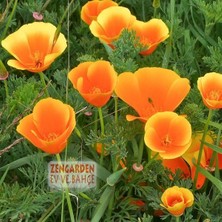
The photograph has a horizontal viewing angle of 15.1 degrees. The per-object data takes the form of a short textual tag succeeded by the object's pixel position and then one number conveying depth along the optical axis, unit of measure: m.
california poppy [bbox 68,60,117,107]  0.80
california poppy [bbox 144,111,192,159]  0.75
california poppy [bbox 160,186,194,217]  0.75
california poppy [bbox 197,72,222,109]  0.78
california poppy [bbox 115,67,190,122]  0.80
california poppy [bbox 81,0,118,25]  0.93
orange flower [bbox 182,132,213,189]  0.84
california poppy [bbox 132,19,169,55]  0.87
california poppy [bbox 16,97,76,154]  0.75
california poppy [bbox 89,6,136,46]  0.88
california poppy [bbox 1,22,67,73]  0.82
